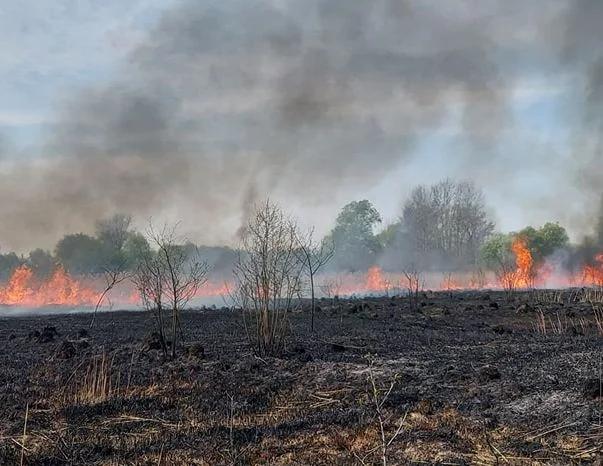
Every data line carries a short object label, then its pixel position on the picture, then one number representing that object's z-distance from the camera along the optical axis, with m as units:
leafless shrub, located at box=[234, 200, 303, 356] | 15.37
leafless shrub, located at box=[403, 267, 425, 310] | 63.42
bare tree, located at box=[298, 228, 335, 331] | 21.57
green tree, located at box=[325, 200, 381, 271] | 77.06
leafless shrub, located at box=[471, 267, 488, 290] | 67.72
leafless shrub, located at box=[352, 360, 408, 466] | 7.67
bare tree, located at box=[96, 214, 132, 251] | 65.69
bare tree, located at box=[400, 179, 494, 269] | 78.81
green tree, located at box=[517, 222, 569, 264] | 67.56
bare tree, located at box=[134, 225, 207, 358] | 15.94
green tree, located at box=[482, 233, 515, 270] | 68.06
